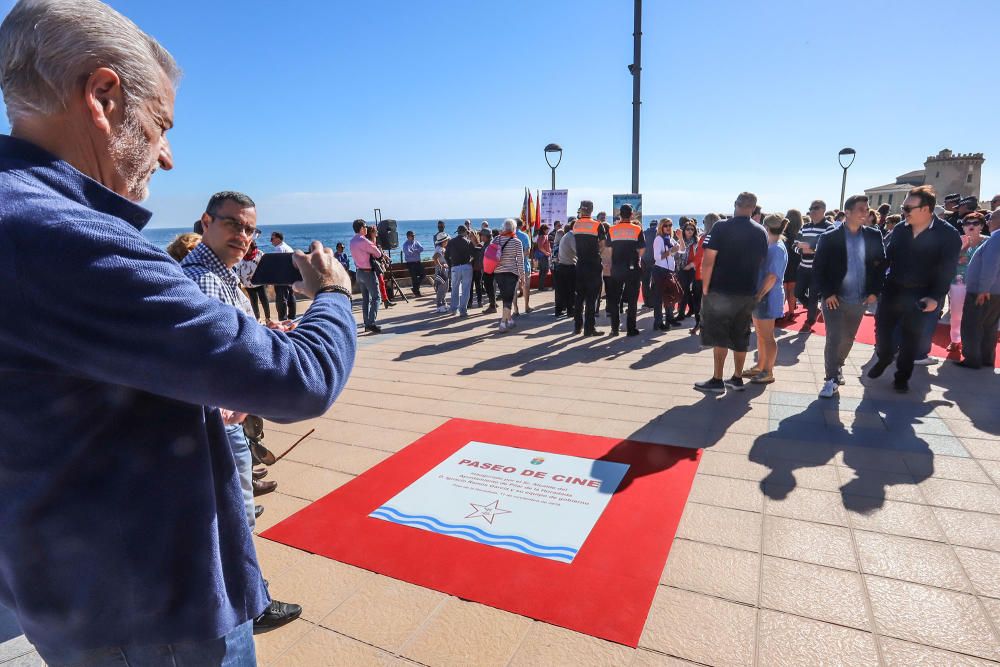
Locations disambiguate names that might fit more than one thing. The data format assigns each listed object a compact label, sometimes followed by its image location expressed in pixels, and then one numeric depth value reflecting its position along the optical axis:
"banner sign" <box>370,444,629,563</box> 2.96
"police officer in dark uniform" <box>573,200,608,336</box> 8.02
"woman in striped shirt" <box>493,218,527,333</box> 8.89
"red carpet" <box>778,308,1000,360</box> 7.03
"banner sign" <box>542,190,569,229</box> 14.00
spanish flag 15.38
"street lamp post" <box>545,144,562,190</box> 12.94
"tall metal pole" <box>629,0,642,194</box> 10.33
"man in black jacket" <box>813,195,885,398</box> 4.97
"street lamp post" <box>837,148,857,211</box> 13.68
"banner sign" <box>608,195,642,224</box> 10.87
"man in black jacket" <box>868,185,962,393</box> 4.95
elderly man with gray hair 0.78
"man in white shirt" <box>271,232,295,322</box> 9.87
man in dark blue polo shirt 5.01
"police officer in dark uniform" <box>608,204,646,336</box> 7.93
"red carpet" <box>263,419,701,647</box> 2.42
